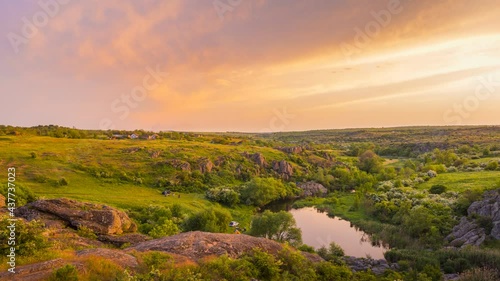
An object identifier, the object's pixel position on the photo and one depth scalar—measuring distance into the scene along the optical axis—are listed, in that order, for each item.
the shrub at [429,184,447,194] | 66.75
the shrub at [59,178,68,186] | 63.31
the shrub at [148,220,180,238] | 35.28
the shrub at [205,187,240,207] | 74.44
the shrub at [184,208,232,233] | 43.19
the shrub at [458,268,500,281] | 26.53
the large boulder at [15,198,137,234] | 25.64
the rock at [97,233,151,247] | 24.66
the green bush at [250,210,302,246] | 46.12
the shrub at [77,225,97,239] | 24.19
